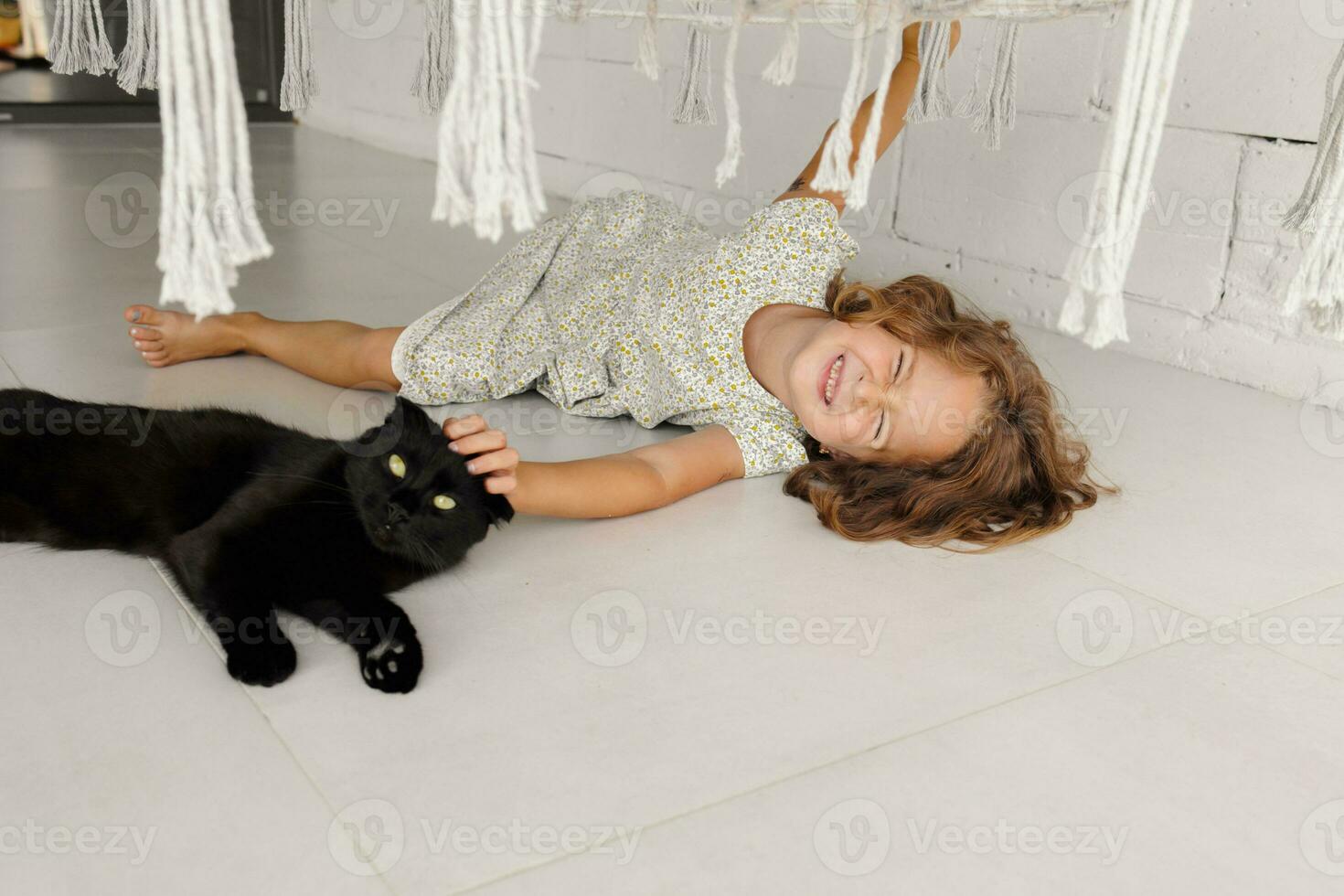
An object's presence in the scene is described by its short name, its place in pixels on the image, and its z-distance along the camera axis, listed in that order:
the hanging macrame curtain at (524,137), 0.68
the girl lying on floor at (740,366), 1.28
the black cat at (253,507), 0.94
